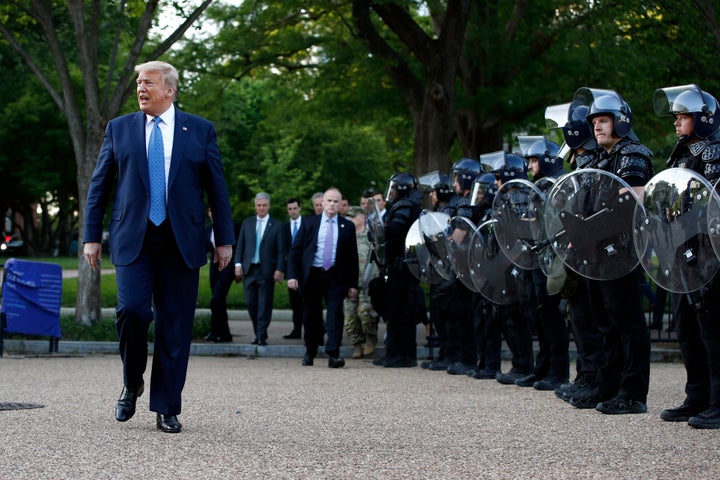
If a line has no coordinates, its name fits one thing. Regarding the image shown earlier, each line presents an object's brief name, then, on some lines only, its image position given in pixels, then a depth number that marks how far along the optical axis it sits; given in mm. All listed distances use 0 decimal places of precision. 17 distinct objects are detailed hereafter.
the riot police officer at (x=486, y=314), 11414
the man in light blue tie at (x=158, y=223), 7121
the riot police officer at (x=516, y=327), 10891
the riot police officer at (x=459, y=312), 12055
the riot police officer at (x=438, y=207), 12664
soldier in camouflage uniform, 14469
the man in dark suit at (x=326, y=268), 13266
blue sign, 14009
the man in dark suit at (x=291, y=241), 15609
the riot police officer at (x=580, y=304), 8992
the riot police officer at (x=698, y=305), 7441
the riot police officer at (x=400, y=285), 13234
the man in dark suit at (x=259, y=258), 15562
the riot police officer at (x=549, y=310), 10211
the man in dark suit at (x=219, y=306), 16047
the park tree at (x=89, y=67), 16125
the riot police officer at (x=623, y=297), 8273
